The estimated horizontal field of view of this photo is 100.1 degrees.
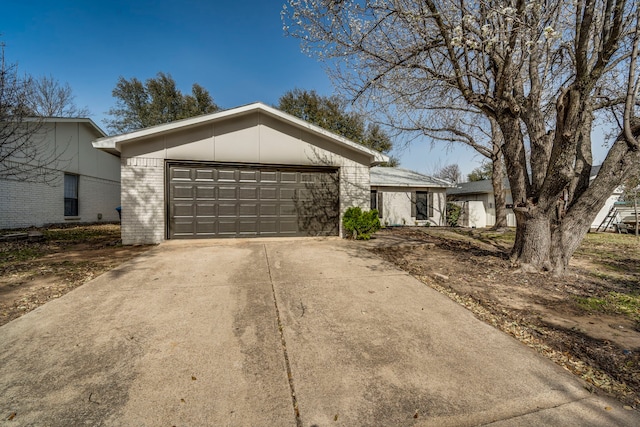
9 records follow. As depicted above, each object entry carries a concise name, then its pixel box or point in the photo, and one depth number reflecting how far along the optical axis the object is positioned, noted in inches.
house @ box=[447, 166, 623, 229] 665.6
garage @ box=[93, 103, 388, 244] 297.3
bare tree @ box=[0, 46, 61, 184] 296.5
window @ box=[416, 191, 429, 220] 620.7
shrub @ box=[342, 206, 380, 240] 324.8
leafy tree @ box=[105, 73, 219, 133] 968.9
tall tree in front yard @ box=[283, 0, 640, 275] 170.9
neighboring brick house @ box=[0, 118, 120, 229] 429.4
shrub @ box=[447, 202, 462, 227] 653.3
